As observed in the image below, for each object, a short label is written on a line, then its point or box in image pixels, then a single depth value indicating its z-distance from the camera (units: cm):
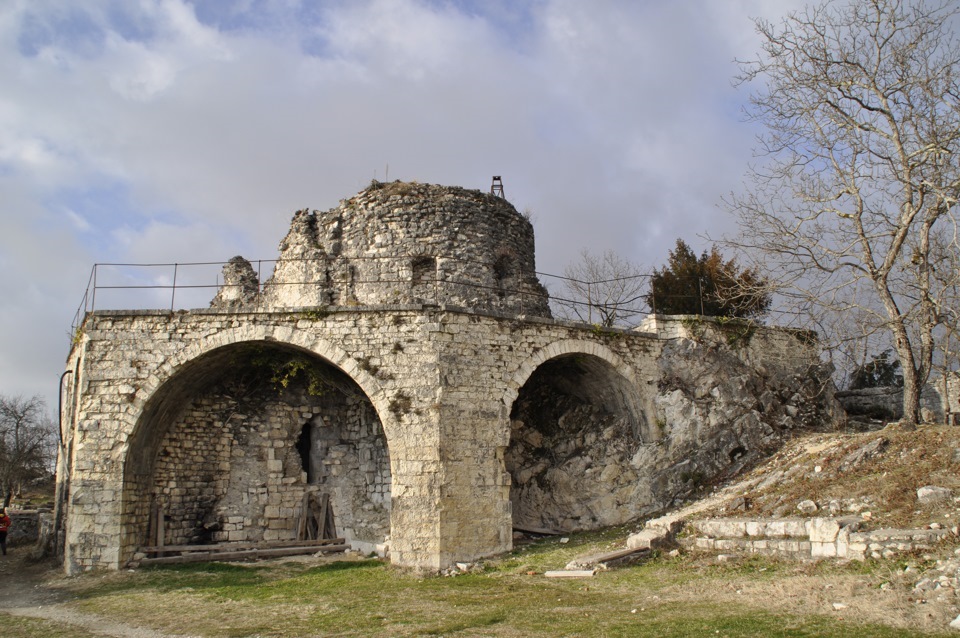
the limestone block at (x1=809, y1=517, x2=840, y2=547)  990
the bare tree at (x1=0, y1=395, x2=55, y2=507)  3203
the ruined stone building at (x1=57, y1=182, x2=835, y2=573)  1383
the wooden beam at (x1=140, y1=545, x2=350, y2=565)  1427
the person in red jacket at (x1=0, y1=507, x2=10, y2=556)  1747
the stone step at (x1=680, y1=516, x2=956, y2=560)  914
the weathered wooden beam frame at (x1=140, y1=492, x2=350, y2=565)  1455
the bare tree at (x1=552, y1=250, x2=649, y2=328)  1577
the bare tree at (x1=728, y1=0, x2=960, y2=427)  1296
